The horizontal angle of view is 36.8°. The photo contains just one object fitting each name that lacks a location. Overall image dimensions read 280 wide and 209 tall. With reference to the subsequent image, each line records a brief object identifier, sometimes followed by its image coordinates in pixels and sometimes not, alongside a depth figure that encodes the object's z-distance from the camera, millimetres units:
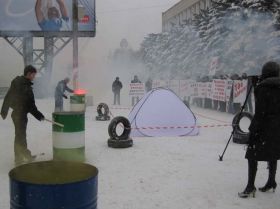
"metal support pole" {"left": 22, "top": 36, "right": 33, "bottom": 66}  34781
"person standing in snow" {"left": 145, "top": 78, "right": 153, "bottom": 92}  26959
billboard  32219
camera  6154
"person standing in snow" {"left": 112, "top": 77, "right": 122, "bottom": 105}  24422
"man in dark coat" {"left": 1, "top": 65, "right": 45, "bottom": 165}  7723
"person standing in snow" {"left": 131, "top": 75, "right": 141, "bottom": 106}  24234
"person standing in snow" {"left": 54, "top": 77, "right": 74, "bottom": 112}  16500
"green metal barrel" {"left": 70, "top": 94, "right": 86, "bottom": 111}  15950
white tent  11562
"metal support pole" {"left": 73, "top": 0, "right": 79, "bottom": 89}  17923
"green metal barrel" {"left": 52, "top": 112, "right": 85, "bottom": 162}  7582
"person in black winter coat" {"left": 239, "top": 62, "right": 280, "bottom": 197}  5773
